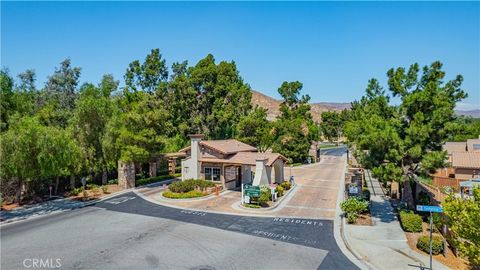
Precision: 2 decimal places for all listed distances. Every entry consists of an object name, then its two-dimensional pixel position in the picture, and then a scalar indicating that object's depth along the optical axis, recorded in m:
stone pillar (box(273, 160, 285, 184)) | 32.91
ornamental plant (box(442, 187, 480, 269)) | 10.88
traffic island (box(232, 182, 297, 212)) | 23.92
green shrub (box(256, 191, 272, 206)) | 24.45
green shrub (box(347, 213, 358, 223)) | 19.81
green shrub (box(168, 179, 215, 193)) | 28.91
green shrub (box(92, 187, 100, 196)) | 29.20
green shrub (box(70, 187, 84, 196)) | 29.28
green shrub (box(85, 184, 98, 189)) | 31.48
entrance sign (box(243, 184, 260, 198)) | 24.38
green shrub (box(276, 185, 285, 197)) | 27.91
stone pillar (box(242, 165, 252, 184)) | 32.95
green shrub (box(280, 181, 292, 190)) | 31.00
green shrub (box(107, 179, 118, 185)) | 34.47
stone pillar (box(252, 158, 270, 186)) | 27.95
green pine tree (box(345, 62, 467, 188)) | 18.28
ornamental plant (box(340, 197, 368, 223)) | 19.92
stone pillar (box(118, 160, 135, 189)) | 31.92
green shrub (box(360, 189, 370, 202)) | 24.11
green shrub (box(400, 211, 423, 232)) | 17.66
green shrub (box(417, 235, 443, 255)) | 14.58
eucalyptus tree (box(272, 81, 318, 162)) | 54.53
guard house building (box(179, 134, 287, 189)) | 31.05
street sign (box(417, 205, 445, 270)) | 12.38
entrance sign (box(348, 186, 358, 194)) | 23.62
